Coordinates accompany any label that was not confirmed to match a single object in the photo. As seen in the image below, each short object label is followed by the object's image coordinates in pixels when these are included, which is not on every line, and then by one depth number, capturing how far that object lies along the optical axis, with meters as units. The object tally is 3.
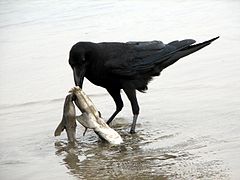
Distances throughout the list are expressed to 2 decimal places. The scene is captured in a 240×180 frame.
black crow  6.25
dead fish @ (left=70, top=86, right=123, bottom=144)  5.99
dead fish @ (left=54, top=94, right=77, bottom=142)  6.00
